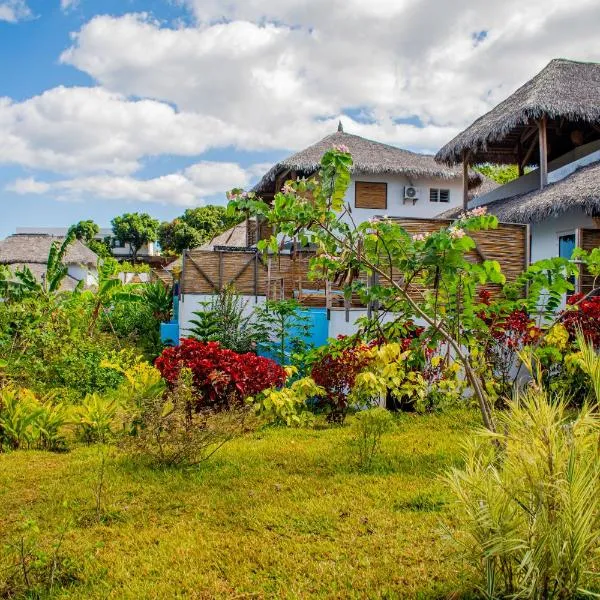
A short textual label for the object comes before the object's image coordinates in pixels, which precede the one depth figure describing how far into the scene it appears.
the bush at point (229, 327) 9.67
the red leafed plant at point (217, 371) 6.95
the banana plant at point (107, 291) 12.01
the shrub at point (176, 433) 5.33
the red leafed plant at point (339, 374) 7.18
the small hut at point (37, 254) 38.81
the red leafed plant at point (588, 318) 7.27
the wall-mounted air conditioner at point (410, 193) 22.98
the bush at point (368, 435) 5.41
